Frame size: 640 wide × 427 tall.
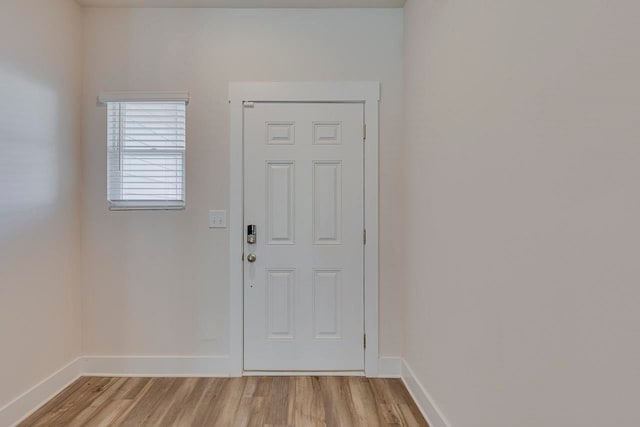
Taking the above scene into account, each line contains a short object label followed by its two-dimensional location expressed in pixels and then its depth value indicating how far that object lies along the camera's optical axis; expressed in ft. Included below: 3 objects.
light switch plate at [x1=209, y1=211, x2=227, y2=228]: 8.70
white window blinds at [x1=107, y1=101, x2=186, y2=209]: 8.70
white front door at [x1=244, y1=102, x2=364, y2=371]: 8.70
